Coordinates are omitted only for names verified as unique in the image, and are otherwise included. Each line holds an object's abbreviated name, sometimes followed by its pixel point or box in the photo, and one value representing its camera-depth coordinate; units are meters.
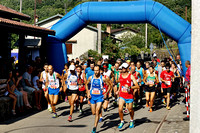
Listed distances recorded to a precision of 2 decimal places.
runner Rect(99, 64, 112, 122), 12.03
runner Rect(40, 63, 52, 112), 12.11
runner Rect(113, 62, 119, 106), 13.93
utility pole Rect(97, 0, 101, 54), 25.23
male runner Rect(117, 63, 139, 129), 9.48
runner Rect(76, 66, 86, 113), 12.05
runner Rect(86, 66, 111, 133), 9.52
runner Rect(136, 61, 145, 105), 13.78
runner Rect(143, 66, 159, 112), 12.61
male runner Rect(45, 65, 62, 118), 11.53
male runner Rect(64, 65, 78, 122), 11.05
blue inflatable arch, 15.12
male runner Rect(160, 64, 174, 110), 13.23
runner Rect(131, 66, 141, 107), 13.19
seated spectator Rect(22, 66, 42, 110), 13.23
